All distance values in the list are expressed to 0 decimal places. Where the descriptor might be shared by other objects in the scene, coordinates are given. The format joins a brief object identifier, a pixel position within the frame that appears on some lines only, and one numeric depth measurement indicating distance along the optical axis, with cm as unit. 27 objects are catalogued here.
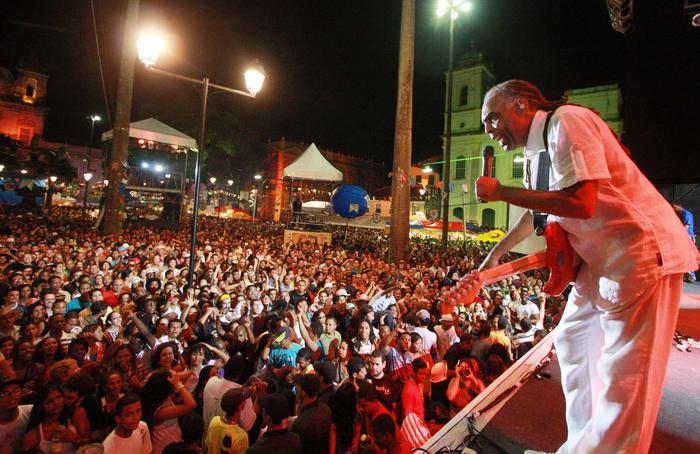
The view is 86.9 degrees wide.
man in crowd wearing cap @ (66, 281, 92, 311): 616
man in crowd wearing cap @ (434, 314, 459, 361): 567
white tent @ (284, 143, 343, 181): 1603
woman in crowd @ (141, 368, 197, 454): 333
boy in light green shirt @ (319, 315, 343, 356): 544
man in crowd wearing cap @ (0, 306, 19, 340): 479
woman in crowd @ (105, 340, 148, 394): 410
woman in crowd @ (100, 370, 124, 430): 362
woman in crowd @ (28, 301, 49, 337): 492
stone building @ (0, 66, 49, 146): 4291
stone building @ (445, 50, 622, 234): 3456
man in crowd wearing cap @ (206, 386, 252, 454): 313
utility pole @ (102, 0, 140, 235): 1339
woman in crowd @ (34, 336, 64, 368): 420
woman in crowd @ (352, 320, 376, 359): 507
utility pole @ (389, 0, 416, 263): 1112
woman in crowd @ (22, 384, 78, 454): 300
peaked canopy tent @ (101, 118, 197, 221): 1709
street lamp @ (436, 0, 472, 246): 1305
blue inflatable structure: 1491
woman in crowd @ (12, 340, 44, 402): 387
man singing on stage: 136
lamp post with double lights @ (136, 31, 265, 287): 697
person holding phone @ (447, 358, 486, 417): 392
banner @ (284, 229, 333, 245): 1664
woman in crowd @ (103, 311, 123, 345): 525
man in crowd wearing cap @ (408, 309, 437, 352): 549
